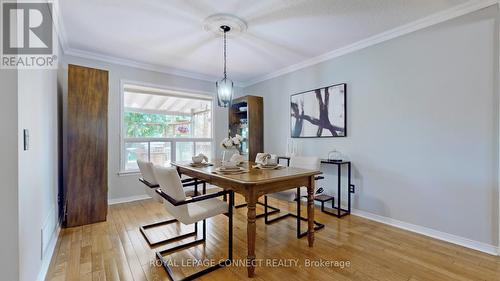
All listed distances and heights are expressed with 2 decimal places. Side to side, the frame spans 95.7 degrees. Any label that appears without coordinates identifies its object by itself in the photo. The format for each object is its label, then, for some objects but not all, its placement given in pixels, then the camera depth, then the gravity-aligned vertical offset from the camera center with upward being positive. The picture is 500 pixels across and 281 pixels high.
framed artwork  3.42 +0.42
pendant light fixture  2.76 +0.58
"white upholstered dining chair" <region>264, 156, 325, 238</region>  2.59 -0.39
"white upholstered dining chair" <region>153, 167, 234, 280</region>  1.80 -0.62
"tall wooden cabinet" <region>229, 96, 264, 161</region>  4.63 +0.31
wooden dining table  1.86 -0.41
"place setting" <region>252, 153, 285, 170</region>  2.61 -0.30
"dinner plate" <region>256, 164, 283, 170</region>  2.59 -0.33
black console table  3.19 -0.86
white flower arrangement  2.78 -0.05
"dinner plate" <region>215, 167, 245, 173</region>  2.29 -0.32
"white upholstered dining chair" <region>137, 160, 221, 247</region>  2.39 -0.52
